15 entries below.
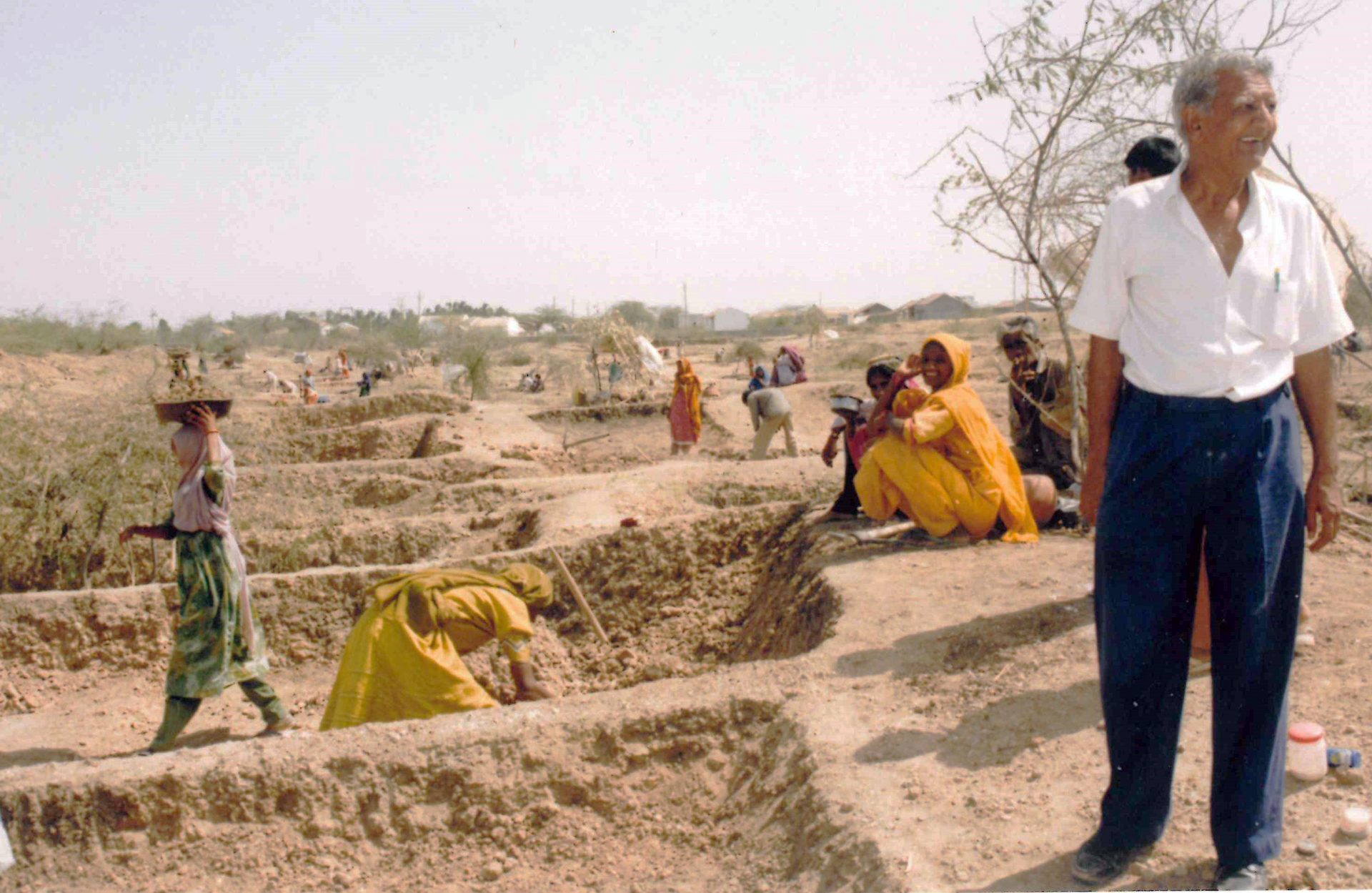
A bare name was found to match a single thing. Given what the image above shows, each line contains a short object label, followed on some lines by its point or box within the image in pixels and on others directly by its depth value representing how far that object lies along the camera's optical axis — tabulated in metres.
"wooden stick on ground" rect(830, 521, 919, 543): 5.92
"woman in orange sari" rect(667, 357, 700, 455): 13.42
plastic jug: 2.67
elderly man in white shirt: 2.16
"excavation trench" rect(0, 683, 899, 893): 3.48
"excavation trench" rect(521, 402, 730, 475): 13.39
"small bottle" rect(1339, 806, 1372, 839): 2.40
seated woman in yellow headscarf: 5.61
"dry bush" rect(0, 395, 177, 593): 7.51
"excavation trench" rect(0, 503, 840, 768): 5.75
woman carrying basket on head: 4.66
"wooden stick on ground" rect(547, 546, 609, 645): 5.74
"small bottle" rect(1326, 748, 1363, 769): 2.70
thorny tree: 4.89
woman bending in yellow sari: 4.19
